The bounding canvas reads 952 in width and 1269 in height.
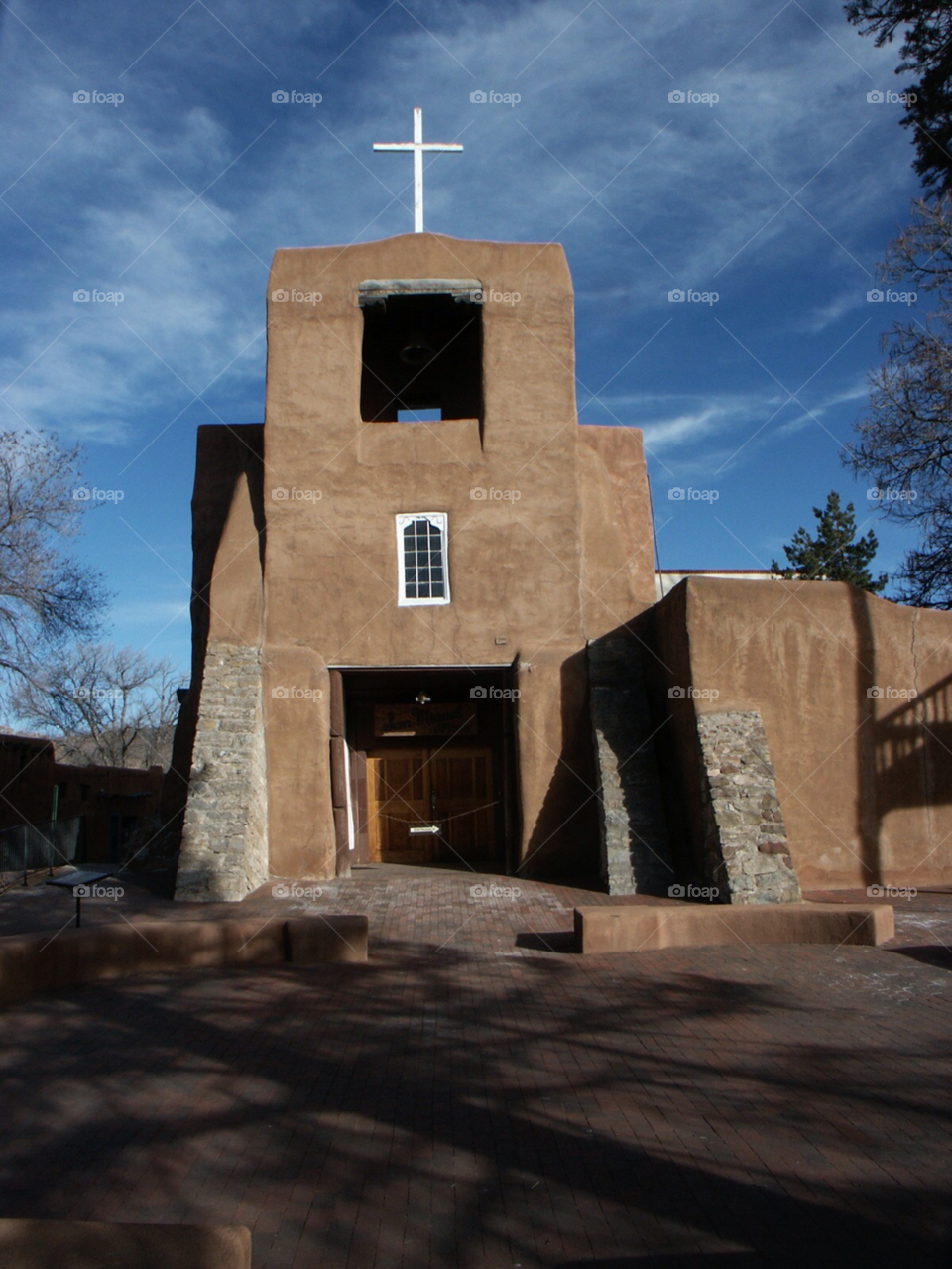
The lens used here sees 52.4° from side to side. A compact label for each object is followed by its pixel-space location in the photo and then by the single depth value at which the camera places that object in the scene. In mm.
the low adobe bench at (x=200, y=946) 9109
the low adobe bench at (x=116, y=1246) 3246
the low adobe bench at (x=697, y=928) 9969
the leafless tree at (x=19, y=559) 21234
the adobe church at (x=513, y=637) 13383
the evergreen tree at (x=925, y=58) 13773
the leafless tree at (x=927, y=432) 16609
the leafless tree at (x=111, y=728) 38875
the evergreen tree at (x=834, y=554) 35375
